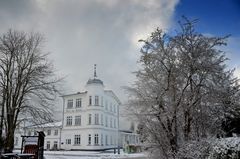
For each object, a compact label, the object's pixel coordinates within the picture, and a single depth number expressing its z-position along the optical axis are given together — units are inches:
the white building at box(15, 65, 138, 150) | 1692.9
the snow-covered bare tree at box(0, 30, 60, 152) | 778.2
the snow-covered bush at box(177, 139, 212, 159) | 422.0
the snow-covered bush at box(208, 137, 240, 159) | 340.5
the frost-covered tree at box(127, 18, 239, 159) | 515.8
